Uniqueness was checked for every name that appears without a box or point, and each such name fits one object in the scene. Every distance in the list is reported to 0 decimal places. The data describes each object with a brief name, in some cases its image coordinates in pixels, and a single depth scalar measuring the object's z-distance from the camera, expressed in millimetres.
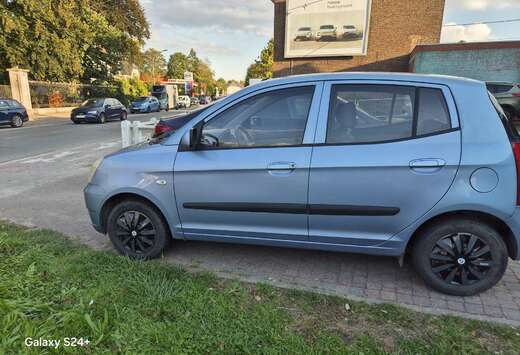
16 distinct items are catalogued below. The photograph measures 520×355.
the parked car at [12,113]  15571
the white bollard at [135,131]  5877
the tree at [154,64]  63294
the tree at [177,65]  78125
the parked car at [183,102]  43850
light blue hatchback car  2607
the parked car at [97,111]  18766
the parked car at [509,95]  12273
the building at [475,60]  15758
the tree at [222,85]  112950
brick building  21969
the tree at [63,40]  21641
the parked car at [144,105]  29984
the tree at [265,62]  40344
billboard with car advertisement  22797
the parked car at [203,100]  54859
